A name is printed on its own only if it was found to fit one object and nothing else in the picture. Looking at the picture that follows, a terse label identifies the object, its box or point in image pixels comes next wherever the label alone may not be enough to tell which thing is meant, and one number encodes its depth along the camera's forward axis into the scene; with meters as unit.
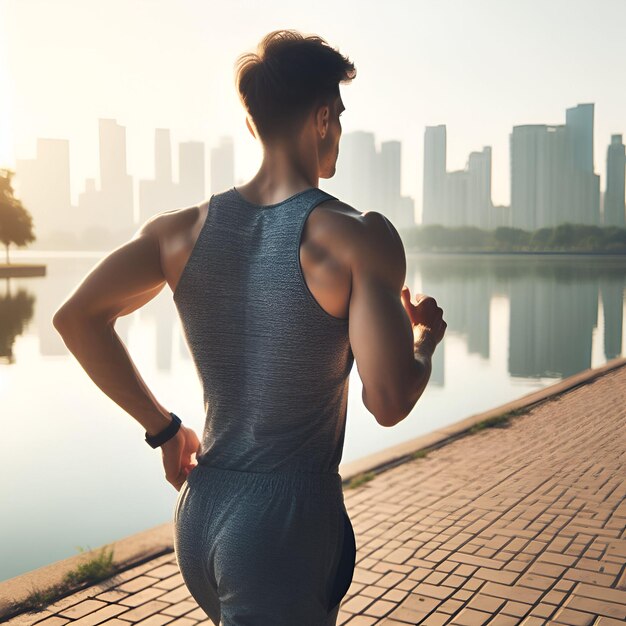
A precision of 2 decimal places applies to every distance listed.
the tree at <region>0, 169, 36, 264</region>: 53.91
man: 1.30
